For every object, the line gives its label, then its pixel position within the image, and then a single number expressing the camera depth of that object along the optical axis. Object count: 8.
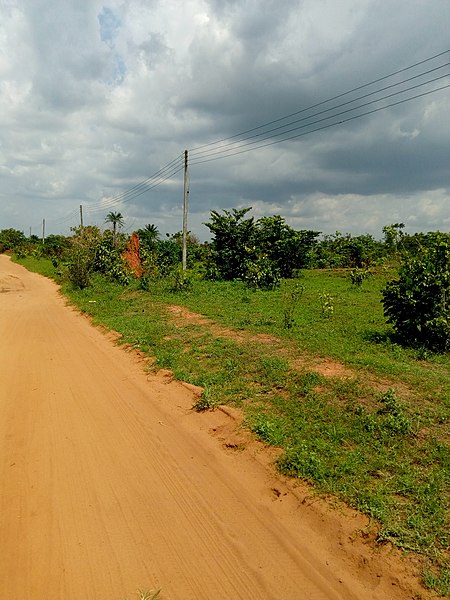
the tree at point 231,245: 23.39
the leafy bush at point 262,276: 18.22
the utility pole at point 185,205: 21.69
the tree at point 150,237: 34.83
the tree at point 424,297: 7.72
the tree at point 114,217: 46.00
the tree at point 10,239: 71.56
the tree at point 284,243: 25.02
